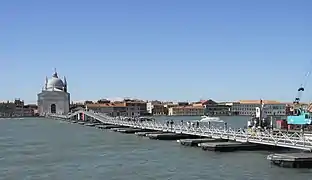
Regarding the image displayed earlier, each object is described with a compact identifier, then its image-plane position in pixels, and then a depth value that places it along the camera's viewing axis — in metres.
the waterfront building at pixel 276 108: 185.45
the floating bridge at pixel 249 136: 33.54
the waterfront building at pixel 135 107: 194.75
